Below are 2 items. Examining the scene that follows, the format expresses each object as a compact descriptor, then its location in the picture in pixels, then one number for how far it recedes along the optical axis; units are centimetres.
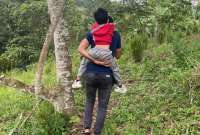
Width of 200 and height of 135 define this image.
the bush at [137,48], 689
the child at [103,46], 410
